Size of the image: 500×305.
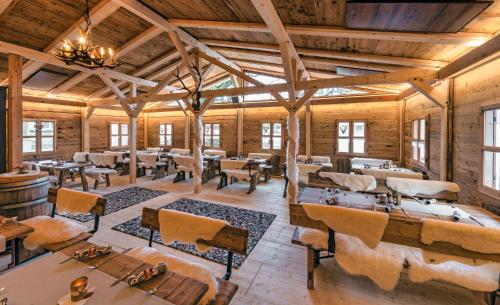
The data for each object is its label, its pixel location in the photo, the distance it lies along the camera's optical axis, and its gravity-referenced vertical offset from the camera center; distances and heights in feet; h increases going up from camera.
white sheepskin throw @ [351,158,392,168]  20.49 -1.28
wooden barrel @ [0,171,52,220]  9.52 -2.16
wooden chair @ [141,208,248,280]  5.88 -2.58
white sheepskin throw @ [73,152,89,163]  26.81 -1.04
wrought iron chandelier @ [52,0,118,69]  9.53 +4.22
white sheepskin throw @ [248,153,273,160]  26.55 -0.92
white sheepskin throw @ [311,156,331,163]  24.51 -1.16
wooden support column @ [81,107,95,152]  29.66 +2.43
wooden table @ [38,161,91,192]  19.60 -1.81
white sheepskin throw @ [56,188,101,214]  8.59 -2.17
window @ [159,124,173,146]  36.57 +2.36
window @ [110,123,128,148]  34.08 +2.07
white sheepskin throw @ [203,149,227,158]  30.63 -0.55
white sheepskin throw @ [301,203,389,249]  6.14 -2.12
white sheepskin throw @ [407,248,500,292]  5.86 -3.50
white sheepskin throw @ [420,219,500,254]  5.25 -2.15
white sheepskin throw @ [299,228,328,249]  7.47 -3.14
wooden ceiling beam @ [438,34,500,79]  8.13 +3.91
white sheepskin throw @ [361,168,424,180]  14.02 -1.70
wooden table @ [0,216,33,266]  6.24 -2.49
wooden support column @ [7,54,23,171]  13.74 +1.66
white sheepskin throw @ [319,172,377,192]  12.66 -1.93
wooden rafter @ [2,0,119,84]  13.26 +8.34
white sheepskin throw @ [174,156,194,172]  22.77 -1.49
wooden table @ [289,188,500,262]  5.68 -2.39
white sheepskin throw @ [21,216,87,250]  7.57 -3.04
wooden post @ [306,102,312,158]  26.32 +2.17
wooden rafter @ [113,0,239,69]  12.92 +8.86
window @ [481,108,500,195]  9.11 -0.02
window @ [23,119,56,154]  25.40 +1.21
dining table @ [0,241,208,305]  3.70 -2.54
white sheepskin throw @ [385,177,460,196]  11.04 -1.95
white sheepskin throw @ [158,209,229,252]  6.34 -2.39
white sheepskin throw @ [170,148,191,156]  31.45 -0.44
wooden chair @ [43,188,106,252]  7.28 -2.79
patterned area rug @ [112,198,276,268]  9.84 -4.50
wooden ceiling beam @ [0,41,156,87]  14.37 +6.97
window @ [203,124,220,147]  32.86 +2.01
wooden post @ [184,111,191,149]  33.97 +2.67
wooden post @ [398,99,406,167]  21.84 +1.73
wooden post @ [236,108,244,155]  30.35 +2.43
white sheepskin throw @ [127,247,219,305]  4.88 -3.24
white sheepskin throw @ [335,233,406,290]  6.50 -3.48
